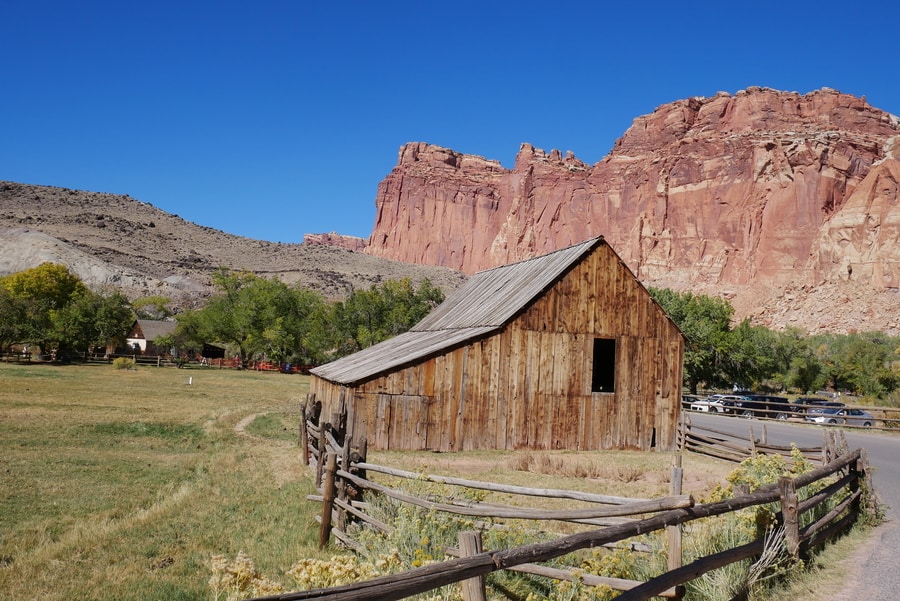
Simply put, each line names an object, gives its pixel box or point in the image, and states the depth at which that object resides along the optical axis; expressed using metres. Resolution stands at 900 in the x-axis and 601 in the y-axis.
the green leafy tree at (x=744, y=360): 47.16
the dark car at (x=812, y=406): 30.00
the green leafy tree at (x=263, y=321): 60.78
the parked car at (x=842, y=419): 30.19
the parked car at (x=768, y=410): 31.58
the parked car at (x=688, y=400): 41.28
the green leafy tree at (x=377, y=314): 53.91
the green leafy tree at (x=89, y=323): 56.72
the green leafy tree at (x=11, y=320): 53.91
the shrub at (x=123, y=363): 52.16
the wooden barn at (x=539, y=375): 17.56
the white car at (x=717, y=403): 37.63
